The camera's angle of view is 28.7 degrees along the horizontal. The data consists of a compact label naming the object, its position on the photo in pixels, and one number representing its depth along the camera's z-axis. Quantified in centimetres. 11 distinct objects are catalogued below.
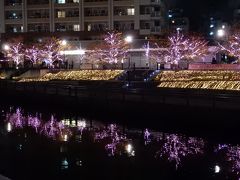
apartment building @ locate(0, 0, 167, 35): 8506
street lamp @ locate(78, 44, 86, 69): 7336
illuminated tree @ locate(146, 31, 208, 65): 6172
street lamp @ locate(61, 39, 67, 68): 7335
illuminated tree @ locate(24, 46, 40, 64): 7269
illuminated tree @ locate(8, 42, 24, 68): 7600
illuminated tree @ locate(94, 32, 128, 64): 6725
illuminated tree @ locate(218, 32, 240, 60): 5569
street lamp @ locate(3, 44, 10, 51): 7810
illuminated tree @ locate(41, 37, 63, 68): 7131
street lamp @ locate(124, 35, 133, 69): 7181
